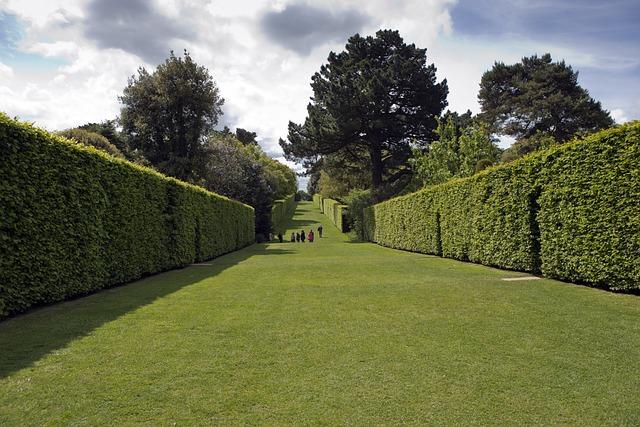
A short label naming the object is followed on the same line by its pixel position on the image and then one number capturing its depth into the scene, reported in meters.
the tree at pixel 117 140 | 34.88
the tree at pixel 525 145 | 38.94
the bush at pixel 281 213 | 49.58
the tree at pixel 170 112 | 33.97
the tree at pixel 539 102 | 38.97
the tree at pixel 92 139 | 35.35
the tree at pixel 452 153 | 33.44
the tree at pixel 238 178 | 38.31
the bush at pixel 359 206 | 40.78
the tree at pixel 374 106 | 34.81
